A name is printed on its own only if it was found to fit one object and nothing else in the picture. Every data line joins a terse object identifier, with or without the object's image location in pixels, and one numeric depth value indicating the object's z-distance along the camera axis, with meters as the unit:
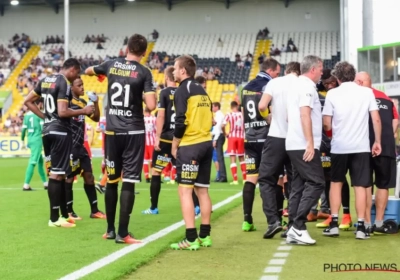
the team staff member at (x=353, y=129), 8.93
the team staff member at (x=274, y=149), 8.80
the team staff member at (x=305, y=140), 8.30
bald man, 9.34
